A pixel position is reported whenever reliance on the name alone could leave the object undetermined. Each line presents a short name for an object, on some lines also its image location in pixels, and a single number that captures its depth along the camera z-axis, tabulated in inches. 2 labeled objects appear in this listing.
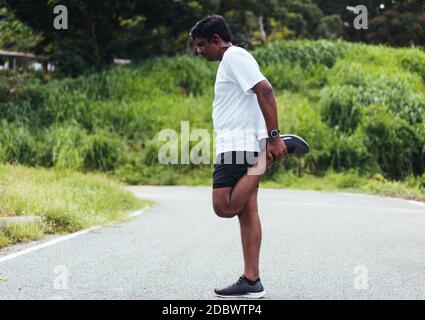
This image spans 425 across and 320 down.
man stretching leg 205.0
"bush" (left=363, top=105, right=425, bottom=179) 923.7
